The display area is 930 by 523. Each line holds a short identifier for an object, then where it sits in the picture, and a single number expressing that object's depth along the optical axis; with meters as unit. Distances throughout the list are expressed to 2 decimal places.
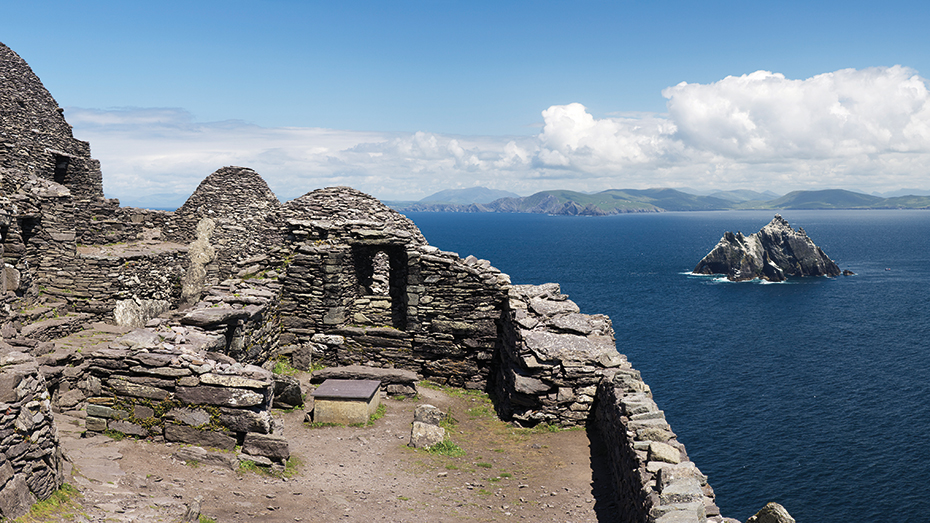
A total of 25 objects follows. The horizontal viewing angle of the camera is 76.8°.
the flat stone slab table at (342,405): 14.52
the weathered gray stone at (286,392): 14.99
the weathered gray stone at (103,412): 11.07
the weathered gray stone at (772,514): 9.78
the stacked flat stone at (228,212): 31.06
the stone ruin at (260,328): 10.77
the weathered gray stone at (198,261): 27.84
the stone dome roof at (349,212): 18.92
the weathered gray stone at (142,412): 10.97
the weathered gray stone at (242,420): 10.84
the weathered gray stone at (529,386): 15.09
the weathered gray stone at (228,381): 10.87
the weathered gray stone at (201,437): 10.82
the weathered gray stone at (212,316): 13.84
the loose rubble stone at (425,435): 13.77
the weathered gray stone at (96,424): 11.09
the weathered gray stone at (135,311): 23.45
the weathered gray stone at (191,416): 10.84
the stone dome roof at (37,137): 27.64
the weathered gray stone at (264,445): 10.80
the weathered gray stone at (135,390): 10.98
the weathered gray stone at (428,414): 14.88
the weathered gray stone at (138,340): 11.33
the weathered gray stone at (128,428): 10.98
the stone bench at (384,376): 16.52
